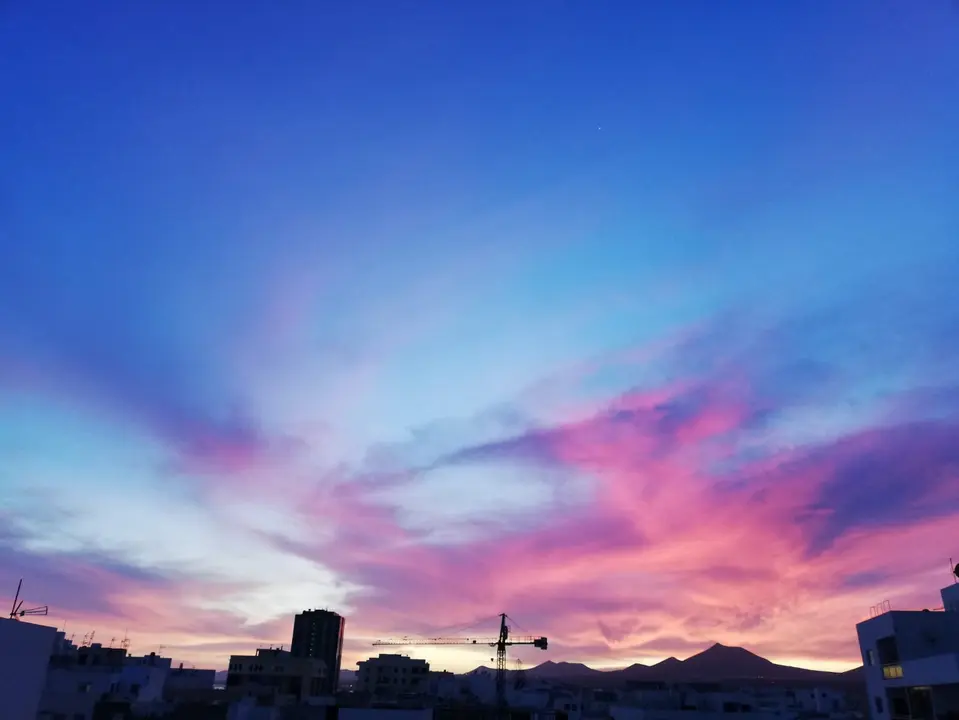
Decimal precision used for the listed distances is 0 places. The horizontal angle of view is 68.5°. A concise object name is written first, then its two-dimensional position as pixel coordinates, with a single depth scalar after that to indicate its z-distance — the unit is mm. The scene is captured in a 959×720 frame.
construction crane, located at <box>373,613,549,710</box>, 137575
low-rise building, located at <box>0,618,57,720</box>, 33062
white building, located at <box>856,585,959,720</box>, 49031
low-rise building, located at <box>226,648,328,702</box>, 132625
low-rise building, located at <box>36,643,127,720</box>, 60125
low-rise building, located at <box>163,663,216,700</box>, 101938
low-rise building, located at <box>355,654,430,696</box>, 156125
